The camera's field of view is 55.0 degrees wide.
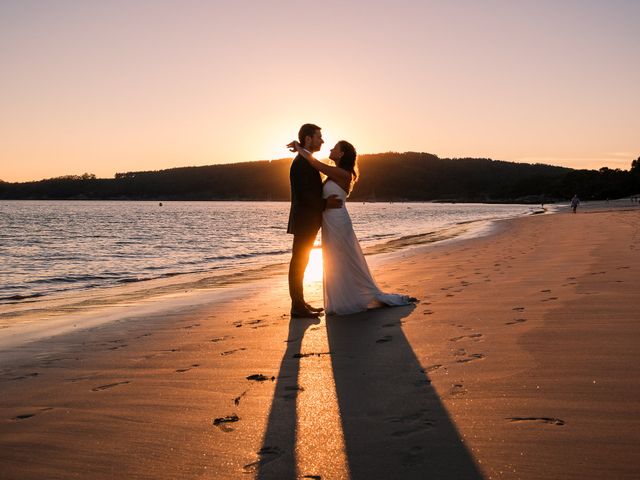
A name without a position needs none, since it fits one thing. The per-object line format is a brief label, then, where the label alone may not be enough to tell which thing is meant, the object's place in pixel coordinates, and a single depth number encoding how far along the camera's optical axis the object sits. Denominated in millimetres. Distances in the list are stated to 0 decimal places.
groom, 6812
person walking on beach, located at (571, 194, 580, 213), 52703
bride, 6895
